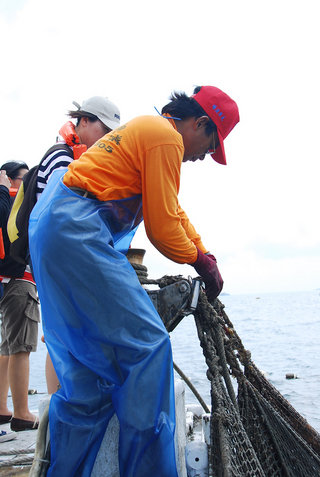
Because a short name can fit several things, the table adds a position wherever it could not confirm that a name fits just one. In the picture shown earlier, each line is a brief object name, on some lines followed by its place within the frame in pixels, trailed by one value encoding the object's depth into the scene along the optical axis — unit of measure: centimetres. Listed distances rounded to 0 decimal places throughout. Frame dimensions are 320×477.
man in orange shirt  178
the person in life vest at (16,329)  355
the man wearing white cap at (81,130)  290
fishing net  198
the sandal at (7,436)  338
